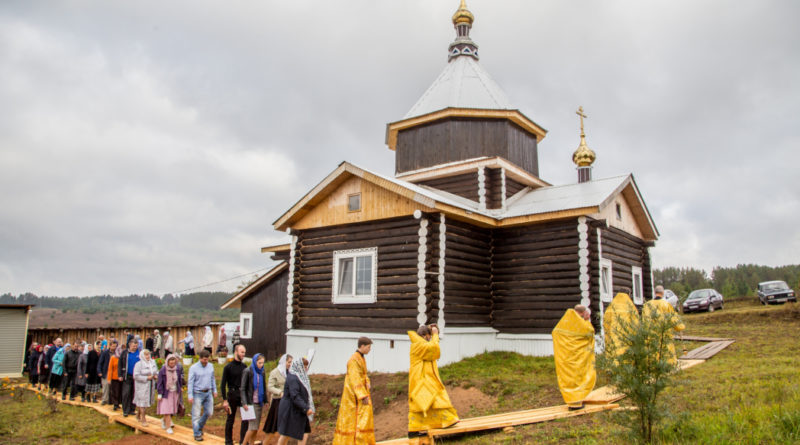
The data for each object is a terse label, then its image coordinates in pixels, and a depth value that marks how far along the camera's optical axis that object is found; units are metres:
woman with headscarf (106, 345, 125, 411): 13.98
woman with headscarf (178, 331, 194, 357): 24.89
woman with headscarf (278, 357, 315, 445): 8.07
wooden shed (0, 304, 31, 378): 24.47
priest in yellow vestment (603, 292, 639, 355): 6.66
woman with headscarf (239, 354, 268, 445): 9.18
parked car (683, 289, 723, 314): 28.11
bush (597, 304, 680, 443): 6.33
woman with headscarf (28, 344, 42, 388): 20.98
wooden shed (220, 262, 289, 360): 22.03
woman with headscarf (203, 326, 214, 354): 26.61
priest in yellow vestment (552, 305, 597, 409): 9.26
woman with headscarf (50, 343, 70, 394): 17.58
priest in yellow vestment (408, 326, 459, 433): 8.28
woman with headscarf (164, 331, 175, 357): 23.33
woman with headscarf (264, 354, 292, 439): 8.83
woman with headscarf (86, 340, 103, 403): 16.14
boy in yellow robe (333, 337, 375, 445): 7.86
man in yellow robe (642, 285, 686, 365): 6.48
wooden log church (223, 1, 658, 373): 14.54
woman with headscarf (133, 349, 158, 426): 12.39
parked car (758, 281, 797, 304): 26.77
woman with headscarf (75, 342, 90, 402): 16.23
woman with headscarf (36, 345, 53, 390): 19.98
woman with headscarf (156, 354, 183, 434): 11.55
